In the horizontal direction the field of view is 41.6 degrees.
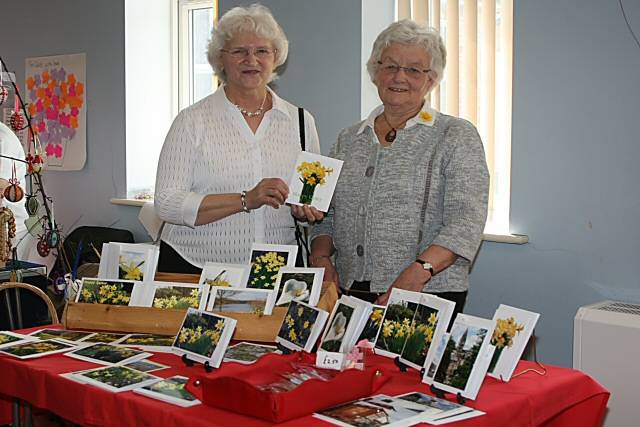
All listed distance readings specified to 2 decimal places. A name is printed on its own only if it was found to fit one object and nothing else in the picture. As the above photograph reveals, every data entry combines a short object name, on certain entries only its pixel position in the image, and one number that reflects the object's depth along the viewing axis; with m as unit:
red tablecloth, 1.69
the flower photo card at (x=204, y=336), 1.94
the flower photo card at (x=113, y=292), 2.31
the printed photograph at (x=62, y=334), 2.29
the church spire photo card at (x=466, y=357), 1.74
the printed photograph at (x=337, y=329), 1.96
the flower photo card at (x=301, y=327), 1.99
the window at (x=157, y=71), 5.68
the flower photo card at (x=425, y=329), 1.88
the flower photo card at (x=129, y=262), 2.34
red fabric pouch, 1.61
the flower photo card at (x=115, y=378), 1.85
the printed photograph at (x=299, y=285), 2.18
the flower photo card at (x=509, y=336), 1.82
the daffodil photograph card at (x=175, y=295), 2.24
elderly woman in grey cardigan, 2.33
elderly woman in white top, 2.54
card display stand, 2.18
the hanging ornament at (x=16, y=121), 3.36
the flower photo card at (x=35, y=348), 2.13
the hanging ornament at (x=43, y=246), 3.27
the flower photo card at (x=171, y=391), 1.74
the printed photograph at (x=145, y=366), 1.98
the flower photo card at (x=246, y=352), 2.04
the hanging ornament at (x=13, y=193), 3.05
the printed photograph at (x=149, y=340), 2.20
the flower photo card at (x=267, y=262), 2.26
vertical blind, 3.68
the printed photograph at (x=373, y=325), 2.04
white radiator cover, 2.89
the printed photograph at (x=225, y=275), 2.27
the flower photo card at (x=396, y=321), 1.97
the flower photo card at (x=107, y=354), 2.06
